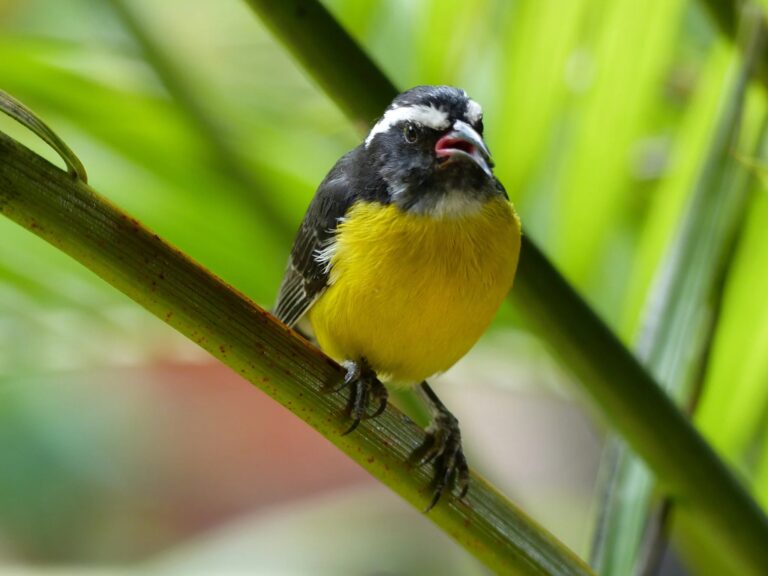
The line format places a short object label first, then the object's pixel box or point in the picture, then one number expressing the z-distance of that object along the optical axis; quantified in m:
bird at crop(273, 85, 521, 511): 1.90
